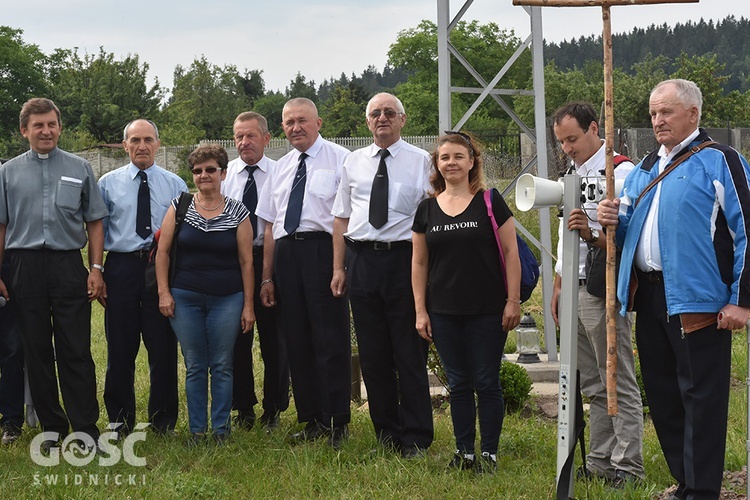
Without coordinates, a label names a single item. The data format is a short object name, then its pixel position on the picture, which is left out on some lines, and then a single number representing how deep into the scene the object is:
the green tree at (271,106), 68.75
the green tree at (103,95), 42.44
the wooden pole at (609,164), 4.31
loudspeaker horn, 4.46
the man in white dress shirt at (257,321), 6.42
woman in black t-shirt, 5.11
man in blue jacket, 4.15
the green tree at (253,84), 75.06
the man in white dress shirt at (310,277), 5.97
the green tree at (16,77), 48.12
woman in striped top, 5.89
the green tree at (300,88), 78.88
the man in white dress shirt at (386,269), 5.58
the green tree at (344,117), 51.69
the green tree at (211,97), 58.72
